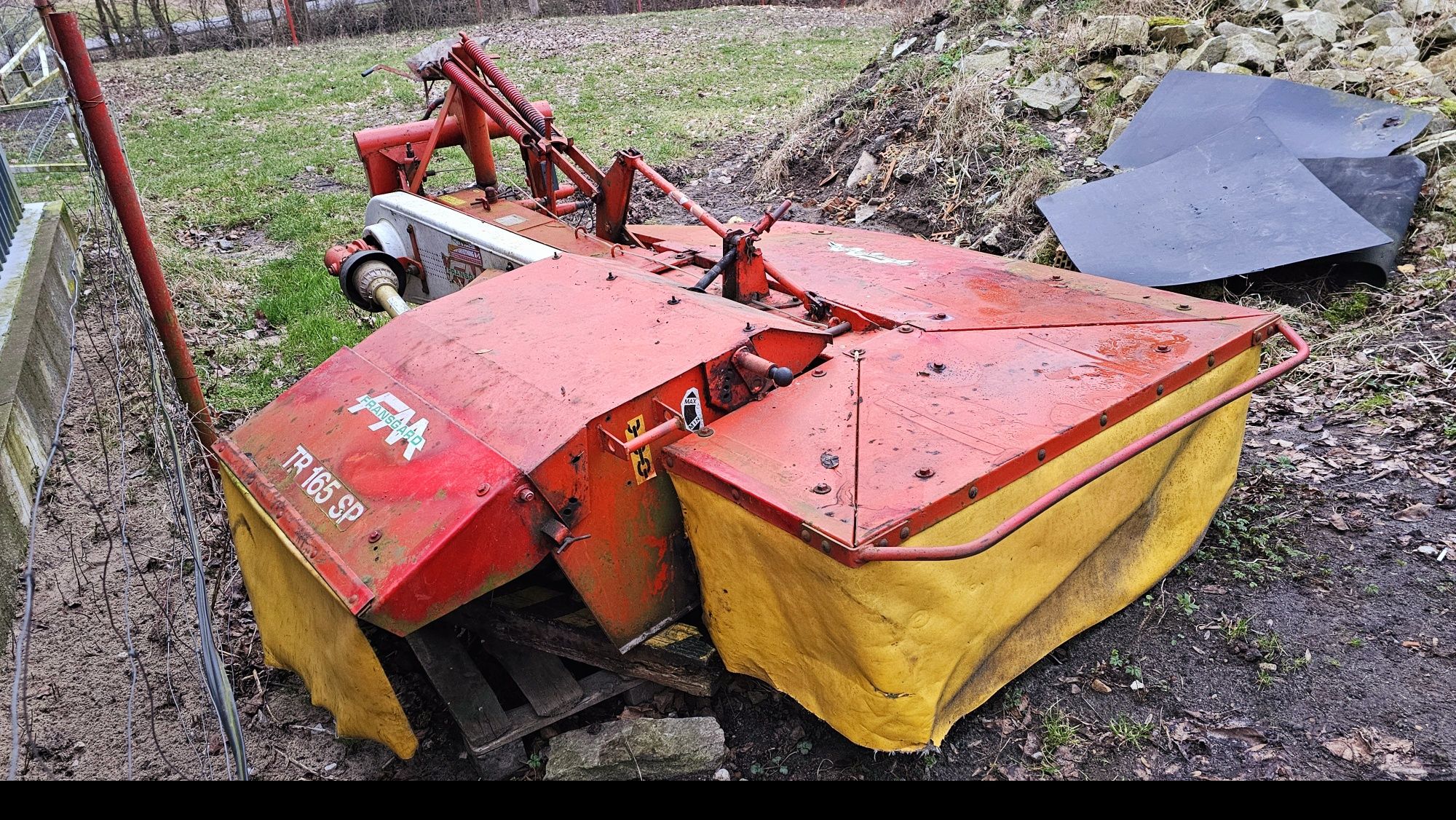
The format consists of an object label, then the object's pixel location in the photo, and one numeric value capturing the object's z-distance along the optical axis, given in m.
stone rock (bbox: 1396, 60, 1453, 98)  5.16
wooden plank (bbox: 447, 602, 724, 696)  2.79
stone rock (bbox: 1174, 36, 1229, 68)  5.99
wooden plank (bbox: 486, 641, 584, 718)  2.85
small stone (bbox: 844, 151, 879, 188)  7.25
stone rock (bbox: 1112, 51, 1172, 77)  6.27
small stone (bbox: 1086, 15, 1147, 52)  6.51
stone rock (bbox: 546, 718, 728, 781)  2.71
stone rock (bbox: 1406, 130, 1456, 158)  4.73
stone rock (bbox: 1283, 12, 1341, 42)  5.85
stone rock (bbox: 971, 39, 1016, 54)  7.55
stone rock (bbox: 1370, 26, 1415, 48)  5.56
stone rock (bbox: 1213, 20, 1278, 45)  6.02
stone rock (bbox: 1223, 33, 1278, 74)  5.82
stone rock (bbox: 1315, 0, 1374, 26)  5.93
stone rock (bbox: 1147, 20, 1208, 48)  6.32
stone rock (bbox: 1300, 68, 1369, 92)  5.38
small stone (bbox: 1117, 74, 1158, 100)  6.16
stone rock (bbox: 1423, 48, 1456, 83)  5.27
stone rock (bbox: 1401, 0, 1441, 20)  5.65
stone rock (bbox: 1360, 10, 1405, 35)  5.72
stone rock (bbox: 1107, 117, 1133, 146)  5.97
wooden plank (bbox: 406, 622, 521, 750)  2.76
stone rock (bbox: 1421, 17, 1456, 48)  5.42
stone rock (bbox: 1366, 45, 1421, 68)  5.46
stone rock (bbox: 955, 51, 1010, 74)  7.32
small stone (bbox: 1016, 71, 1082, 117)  6.53
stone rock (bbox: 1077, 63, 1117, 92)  6.54
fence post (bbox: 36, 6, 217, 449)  3.19
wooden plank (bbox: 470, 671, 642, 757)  2.76
